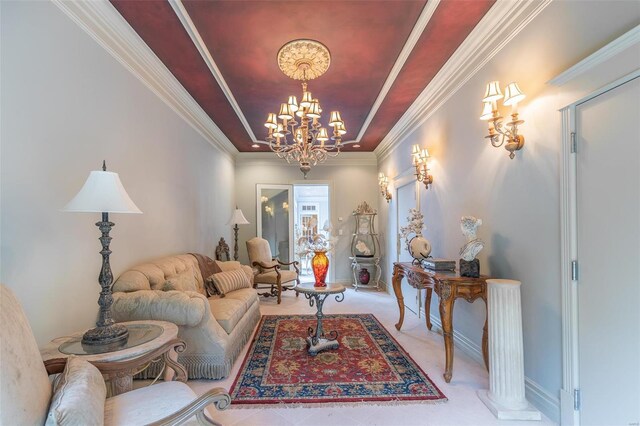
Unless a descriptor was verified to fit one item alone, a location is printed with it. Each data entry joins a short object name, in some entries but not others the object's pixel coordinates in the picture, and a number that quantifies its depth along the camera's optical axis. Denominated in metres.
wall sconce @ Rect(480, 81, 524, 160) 2.20
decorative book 2.96
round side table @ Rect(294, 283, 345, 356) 3.06
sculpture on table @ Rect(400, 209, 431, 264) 3.39
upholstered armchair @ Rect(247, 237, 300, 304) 5.30
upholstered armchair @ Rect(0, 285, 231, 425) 1.01
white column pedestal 2.08
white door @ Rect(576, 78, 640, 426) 1.53
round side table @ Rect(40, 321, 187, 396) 1.58
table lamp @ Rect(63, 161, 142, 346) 1.72
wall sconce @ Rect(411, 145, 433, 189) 3.94
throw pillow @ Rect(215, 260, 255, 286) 4.48
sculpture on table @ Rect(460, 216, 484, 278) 2.58
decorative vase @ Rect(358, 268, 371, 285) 6.44
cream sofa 2.34
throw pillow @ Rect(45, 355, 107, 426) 1.07
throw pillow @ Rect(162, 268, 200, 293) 2.69
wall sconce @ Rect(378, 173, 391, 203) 5.90
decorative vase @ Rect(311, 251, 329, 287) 3.21
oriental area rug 2.31
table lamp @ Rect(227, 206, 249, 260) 5.77
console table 2.54
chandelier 2.90
